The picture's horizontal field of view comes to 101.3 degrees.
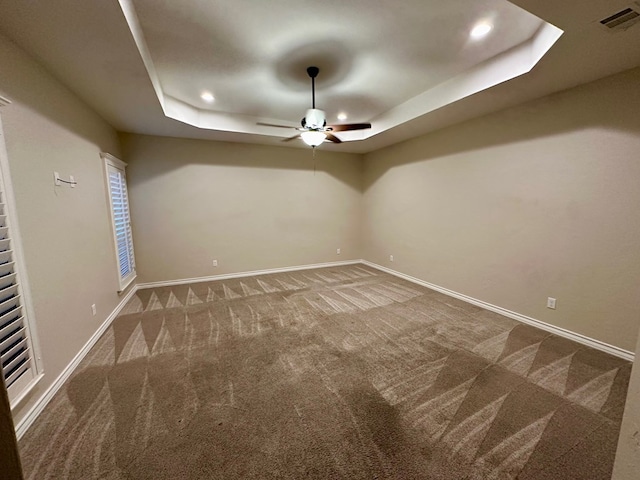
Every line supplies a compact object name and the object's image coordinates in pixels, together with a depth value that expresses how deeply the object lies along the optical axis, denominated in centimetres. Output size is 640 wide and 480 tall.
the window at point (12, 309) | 168
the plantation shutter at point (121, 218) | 355
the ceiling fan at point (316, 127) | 322
